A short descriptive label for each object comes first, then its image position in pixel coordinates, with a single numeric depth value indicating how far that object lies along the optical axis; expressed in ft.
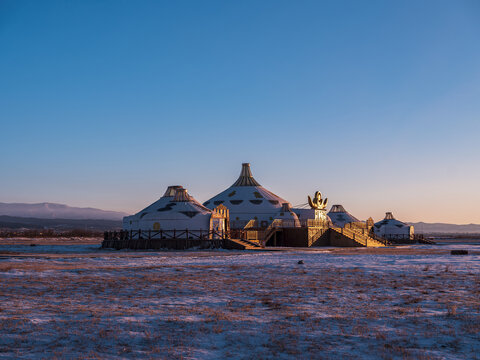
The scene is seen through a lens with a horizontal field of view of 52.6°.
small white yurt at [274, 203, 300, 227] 214.77
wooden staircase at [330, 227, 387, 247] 204.54
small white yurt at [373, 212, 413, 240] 338.13
